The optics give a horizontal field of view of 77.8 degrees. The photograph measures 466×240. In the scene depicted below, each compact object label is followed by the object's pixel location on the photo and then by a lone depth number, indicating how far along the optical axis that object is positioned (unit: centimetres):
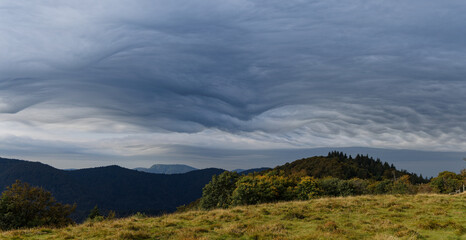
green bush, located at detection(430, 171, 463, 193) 9644
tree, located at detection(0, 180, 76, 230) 3881
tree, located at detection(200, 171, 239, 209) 7675
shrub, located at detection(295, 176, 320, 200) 5765
